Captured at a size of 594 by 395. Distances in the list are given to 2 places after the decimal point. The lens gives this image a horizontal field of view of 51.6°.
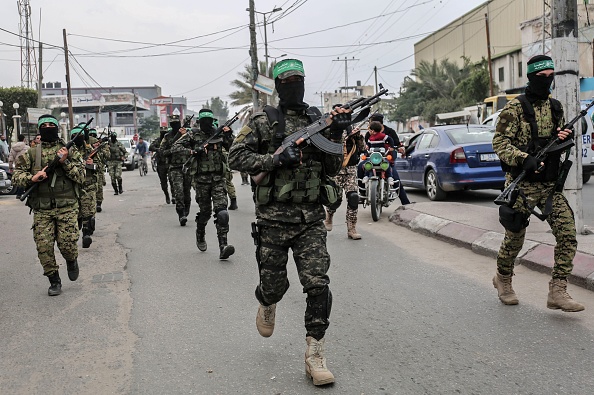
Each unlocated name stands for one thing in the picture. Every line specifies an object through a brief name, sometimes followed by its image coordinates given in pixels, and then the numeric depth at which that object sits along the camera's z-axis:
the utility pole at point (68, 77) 34.05
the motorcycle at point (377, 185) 9.62
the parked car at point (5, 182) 17.91
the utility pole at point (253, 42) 29.50
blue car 11.34
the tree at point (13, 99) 44.16
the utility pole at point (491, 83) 36.19
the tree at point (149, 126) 87.38
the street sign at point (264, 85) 22.14
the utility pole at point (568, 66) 6.87
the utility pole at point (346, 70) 85.72
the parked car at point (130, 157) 35.16
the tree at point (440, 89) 41.78
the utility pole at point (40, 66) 34.50
